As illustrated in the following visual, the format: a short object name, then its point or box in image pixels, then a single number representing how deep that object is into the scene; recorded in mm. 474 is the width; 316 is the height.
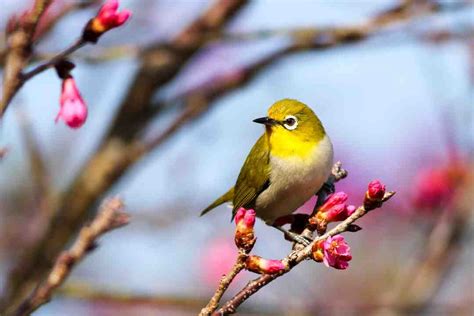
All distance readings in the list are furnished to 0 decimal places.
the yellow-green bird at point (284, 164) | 6434
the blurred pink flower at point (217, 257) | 16062
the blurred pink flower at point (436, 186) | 12117
